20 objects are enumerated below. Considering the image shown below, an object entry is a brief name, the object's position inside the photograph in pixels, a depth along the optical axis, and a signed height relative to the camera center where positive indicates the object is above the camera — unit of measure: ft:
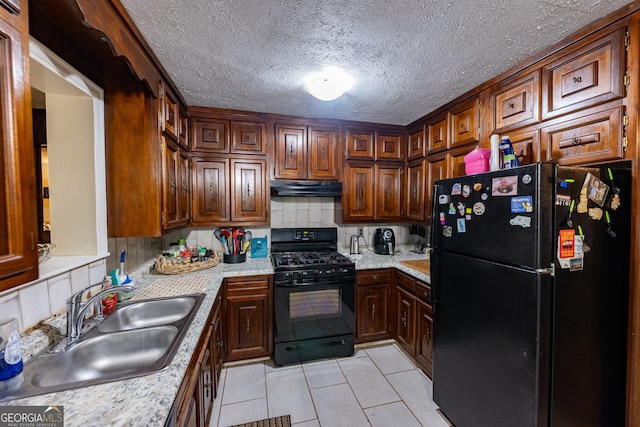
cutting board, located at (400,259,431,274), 7.23 -1.73
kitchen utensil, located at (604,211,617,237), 3.89 -0.30
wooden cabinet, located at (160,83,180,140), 5.71 +2.30
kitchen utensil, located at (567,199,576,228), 3.73 -0.10
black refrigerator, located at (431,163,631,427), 3.73 -1.33
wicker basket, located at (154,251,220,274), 6.57 -1.51
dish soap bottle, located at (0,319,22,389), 2.71 -1.54
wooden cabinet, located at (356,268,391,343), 8.12 -3.09
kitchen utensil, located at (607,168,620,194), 3.87 +0.31
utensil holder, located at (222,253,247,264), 7.91 -1.53
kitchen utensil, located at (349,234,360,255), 9.25 -1.33
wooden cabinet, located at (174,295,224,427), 3.28 -2.72
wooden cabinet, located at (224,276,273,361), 7.17 -3.06
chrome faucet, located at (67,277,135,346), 3.58 -1.46
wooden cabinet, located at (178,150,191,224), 6.93 +0.62
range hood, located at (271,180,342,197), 8.29 +0.66
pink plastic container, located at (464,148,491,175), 5.74 +1.07
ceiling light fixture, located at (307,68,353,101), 5.70 +2.82
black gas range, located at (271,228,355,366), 7.36 -2.95
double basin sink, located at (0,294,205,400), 2.92 -1.95
